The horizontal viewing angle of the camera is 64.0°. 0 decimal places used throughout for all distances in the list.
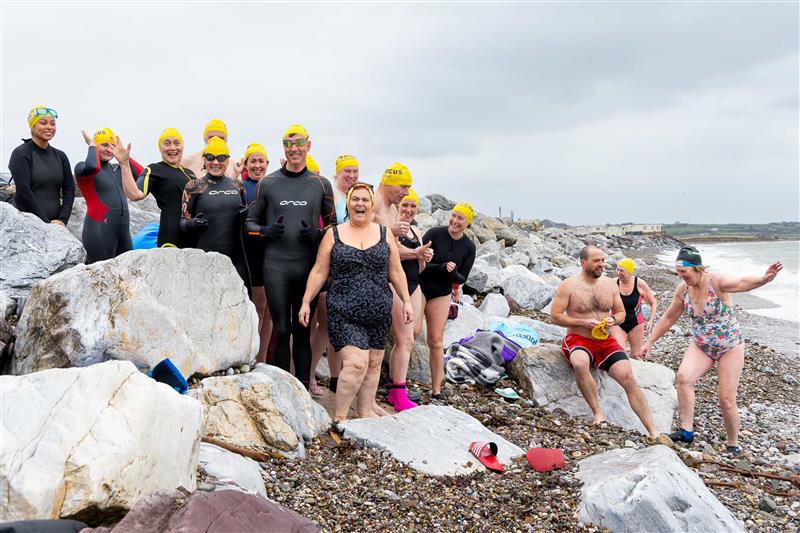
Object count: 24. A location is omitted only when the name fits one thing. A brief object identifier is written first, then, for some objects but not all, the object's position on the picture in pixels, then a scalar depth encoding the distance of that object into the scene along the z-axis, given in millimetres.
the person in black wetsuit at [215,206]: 5988
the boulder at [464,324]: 9148
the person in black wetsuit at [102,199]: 6332
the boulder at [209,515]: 2875
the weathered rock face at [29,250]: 5957
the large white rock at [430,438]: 5211
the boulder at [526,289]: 13641
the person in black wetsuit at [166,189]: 6266
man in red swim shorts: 6898
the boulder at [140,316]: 4645
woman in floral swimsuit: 6688
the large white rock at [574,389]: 7223
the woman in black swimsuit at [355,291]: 5535
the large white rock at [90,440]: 2941
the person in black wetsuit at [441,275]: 7078
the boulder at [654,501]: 4238
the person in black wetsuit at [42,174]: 6461
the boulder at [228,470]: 3986
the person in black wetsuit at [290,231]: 5746
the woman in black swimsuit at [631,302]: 9047
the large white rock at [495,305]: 11844
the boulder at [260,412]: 4770
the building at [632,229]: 84350
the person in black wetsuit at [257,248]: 6227
